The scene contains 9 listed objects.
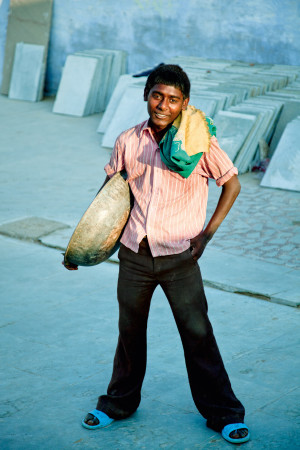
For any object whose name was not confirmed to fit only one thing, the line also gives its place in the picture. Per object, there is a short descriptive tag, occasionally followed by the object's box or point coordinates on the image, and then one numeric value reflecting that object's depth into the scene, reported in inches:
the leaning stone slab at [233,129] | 387.9
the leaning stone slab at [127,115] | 446.3
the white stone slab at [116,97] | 481.4
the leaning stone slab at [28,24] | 564.4
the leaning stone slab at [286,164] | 369.7
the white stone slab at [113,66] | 542.6
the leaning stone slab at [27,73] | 564.1
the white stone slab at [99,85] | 529.9
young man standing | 133.4
